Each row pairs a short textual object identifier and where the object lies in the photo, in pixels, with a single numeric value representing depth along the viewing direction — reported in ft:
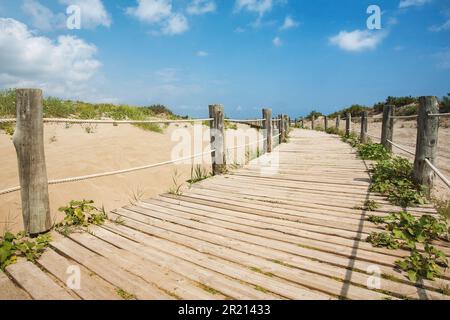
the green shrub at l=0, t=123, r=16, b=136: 24.71
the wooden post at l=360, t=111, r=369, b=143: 31.89
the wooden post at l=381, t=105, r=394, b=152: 23.72
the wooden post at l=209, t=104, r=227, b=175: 17.73
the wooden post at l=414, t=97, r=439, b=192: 13.15
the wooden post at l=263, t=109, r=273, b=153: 26.40
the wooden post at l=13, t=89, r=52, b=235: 8.29
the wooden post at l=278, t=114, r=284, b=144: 39.45
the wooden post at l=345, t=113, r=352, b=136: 43.68
